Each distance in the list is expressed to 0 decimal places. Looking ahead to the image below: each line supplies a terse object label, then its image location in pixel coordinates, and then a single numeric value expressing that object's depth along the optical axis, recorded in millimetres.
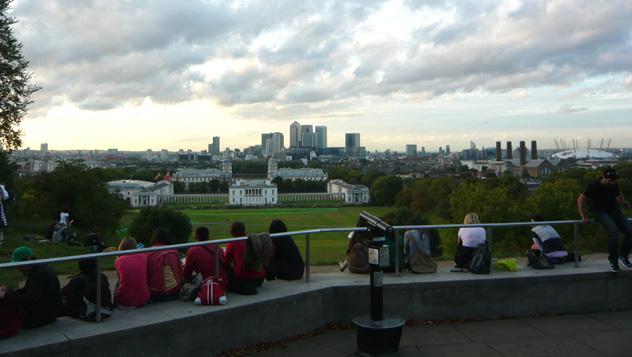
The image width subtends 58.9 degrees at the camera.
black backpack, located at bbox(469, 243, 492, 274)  8258
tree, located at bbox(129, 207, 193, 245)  46125
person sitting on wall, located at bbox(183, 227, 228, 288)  6887
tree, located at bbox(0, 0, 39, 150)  26469
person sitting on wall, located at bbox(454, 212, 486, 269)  8492
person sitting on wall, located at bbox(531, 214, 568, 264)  8742
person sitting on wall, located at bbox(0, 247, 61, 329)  5426
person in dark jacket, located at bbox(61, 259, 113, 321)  5859
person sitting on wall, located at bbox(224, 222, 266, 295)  7006
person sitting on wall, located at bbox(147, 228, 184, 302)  6562
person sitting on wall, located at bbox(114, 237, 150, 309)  6297
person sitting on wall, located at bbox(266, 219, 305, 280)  7809
